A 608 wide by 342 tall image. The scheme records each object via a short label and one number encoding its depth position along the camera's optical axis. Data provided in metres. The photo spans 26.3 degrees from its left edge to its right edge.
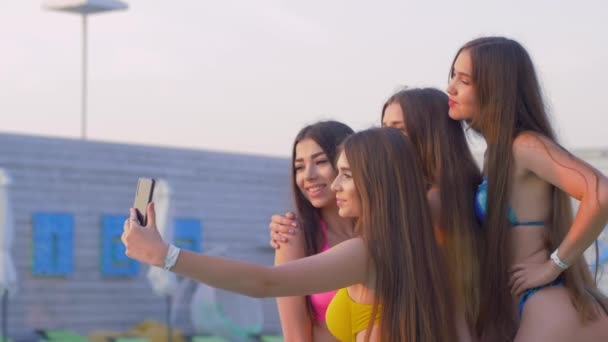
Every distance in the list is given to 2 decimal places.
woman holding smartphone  3.09
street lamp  25.86
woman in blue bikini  3.54
